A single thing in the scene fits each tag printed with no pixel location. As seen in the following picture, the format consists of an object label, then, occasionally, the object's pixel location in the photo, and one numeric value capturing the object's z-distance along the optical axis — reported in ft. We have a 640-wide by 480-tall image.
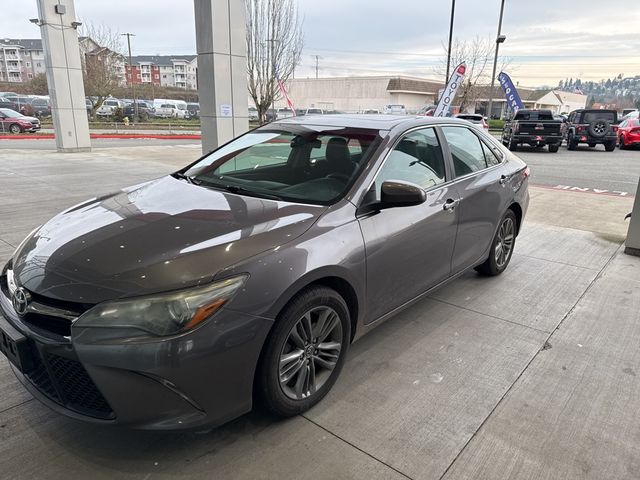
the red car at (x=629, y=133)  72.69
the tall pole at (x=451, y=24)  83.56
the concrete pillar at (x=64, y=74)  50.65
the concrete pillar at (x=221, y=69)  28.55
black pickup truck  64.49
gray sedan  6.64
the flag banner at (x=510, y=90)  91.56
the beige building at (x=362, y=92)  213.25
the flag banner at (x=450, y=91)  48.98
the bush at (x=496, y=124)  140.24
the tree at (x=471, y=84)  137.08
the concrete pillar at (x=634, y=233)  17.97
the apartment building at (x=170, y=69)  356.59
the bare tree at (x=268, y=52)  71.56
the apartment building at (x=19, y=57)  315.58
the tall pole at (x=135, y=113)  135.15
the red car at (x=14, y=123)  85.25
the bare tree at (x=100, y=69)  125.08
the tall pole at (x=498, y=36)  89.59
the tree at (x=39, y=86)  185.57
